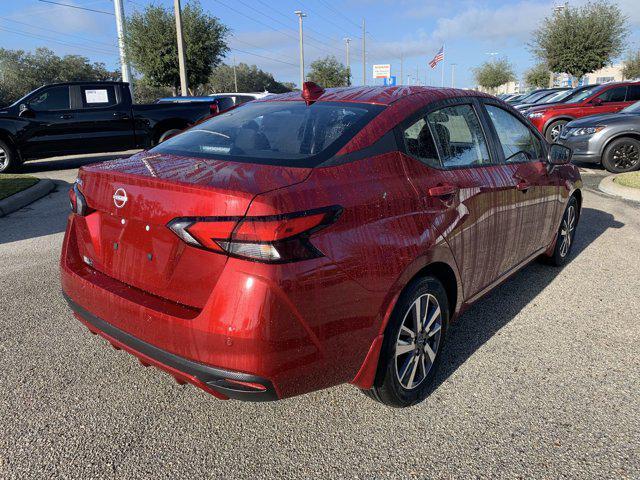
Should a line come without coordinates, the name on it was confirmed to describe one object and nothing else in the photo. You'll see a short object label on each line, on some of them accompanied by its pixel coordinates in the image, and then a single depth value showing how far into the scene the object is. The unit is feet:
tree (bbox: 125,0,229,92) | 82.84
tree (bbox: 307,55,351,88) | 202.59
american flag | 123.98
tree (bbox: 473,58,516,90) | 258.16
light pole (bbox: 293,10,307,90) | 152.14
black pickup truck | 36.99
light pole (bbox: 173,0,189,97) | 69.92
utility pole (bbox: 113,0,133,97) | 75.21
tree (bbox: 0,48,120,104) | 161.27
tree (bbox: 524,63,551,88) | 195.52
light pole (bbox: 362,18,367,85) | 215.92
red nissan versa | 6.26
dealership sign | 177.99
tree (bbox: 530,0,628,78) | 93.61
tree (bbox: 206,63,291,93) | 257.85
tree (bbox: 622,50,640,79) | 161.36
